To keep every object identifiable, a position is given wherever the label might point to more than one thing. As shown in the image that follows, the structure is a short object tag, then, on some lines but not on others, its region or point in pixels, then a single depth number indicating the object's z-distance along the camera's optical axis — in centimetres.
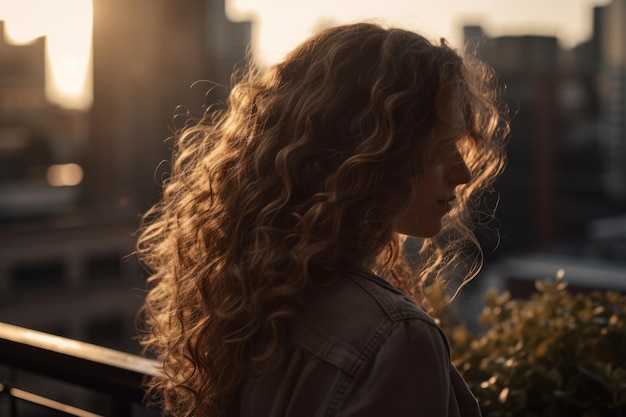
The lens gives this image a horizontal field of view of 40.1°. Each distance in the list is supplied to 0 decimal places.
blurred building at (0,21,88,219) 7112
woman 136
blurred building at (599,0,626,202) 9881
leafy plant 213
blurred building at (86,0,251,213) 7950
